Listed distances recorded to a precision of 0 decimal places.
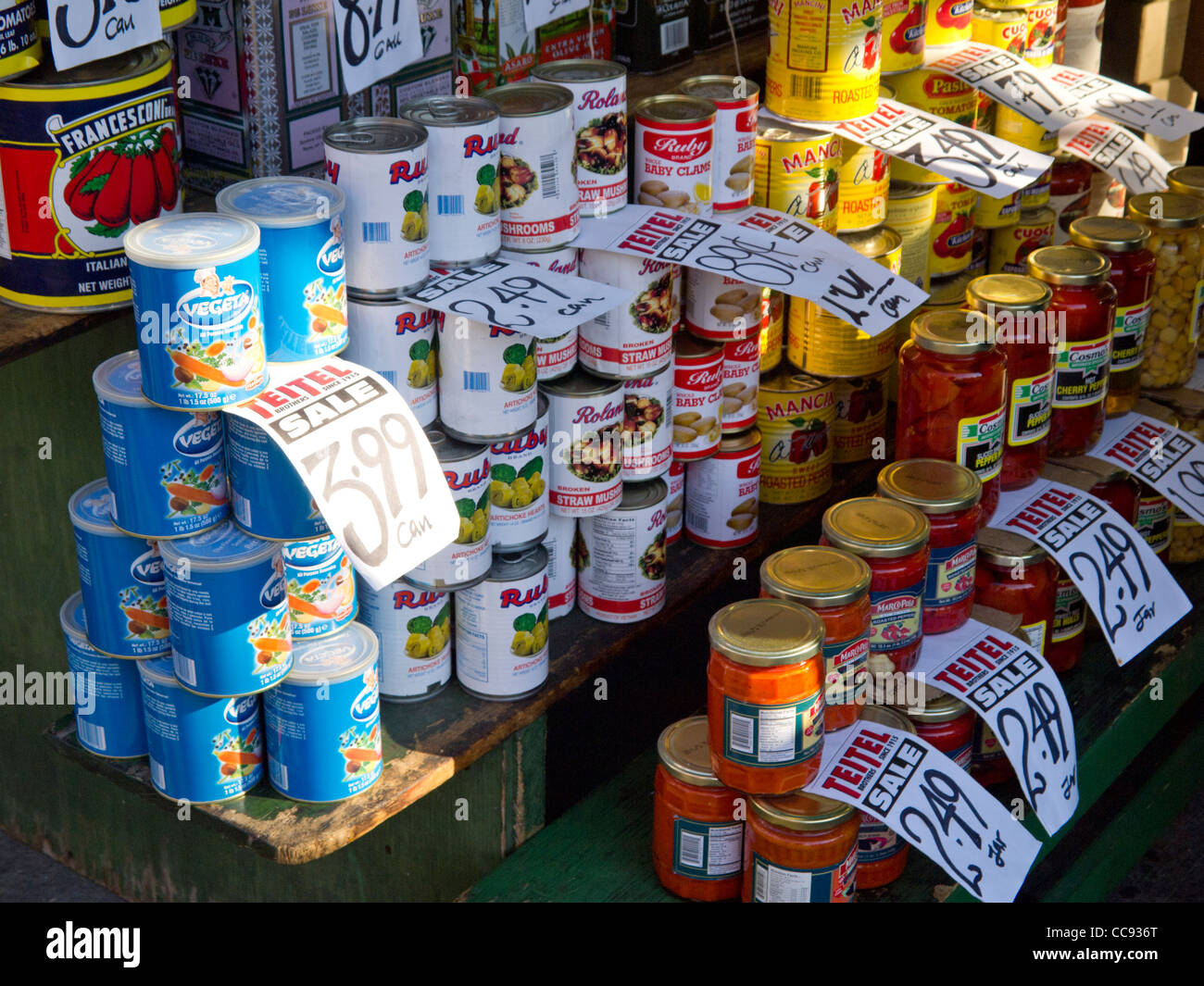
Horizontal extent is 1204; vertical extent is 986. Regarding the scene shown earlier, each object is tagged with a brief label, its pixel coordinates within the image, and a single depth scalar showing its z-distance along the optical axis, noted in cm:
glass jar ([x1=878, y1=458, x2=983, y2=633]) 210
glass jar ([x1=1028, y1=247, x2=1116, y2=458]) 239
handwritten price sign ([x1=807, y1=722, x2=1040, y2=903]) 186
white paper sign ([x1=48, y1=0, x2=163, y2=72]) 170
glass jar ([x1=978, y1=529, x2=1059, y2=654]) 229
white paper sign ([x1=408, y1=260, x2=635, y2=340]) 184
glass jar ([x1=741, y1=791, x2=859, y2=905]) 184
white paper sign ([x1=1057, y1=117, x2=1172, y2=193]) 266
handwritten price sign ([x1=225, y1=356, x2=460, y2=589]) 165
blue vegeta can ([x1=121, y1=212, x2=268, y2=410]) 160
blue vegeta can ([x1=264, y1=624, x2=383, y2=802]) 188
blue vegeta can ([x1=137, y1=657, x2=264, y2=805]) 188
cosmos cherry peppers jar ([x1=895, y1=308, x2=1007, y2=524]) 220
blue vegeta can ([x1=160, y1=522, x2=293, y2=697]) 177
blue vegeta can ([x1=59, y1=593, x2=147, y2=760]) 197
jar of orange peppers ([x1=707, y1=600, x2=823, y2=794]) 176
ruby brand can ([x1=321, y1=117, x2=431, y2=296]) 181
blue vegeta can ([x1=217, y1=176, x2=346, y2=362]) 171
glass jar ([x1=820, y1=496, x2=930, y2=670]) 199
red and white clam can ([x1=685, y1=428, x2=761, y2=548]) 247
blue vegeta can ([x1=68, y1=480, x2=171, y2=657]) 185
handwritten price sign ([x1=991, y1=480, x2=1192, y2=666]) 231
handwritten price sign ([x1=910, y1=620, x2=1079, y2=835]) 206
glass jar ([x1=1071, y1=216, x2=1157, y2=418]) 251
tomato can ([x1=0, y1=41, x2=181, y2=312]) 174
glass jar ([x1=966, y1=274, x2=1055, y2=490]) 227
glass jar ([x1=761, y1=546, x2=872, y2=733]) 188
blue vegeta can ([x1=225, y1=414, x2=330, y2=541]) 173
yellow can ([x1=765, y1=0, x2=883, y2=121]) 235
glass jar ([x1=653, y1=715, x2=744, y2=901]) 193
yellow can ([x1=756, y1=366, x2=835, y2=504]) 258
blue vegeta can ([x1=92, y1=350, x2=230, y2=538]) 172
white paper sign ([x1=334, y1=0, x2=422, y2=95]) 191
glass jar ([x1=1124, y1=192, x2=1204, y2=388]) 264
